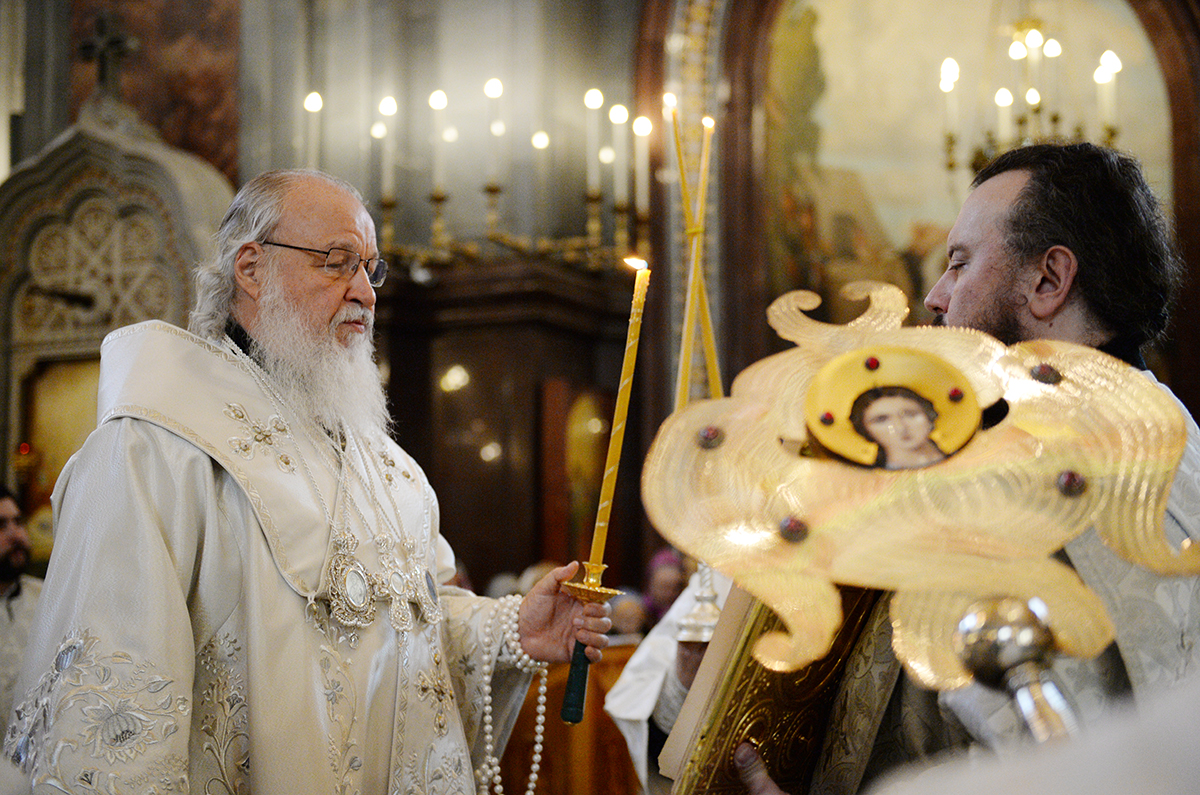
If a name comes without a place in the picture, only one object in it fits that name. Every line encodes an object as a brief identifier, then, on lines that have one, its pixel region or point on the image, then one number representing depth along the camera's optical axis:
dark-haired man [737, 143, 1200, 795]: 1.60
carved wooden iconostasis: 6.80
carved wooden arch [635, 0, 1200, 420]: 6.14
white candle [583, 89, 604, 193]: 7.17
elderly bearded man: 1.85
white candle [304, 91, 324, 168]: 7.83
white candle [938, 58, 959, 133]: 6.94
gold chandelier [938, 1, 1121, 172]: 6.38
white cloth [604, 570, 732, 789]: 3.06
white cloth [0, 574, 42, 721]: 3.74
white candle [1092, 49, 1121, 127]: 5.72
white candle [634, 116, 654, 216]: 7.23
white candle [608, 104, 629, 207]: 7.24
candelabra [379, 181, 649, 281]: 7.18
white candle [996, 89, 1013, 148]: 6.68
